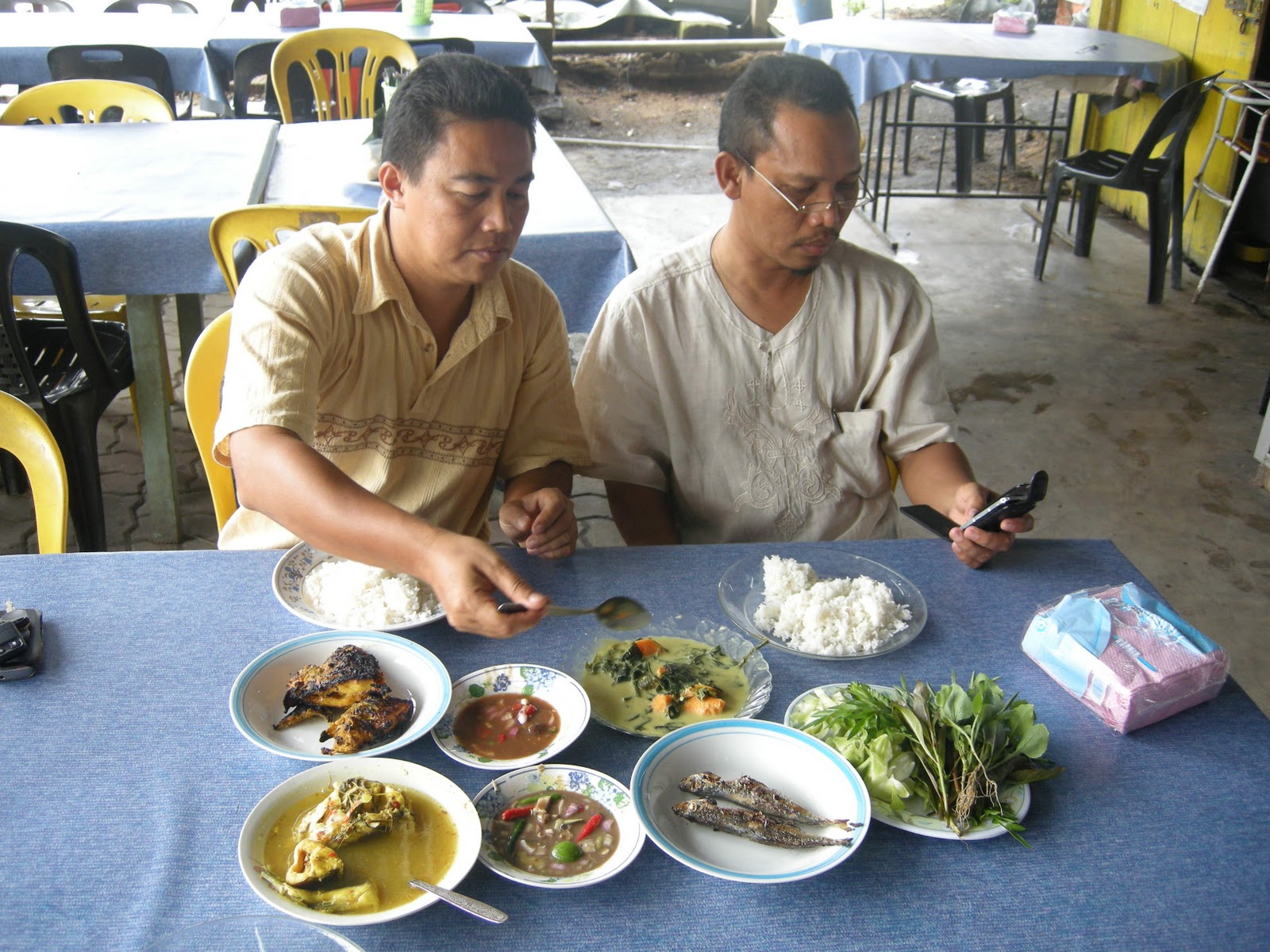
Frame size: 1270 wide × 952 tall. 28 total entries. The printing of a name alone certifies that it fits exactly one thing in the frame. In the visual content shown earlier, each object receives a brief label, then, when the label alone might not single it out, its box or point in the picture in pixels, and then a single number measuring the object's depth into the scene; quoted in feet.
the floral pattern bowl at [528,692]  4.23
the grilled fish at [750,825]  3.78
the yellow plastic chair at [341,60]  16.70
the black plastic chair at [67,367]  8.83
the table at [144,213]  9.93
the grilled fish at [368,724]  4.15
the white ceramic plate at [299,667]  4.18
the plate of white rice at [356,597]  4.92
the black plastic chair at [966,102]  22.02
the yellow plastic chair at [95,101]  14.05
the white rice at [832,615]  4.90
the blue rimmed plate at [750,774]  3.69
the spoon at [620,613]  5.06
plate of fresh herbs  3.88
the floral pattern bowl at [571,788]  3.60
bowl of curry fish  3.43
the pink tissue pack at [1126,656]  4.39
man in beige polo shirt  4.94
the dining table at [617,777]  3.48
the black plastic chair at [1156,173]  17.16
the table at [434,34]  17.42
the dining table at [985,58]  17.62
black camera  4.50
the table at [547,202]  9.87
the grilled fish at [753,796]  3.88
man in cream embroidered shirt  6.73
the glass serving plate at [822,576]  5.00
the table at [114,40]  16.69
